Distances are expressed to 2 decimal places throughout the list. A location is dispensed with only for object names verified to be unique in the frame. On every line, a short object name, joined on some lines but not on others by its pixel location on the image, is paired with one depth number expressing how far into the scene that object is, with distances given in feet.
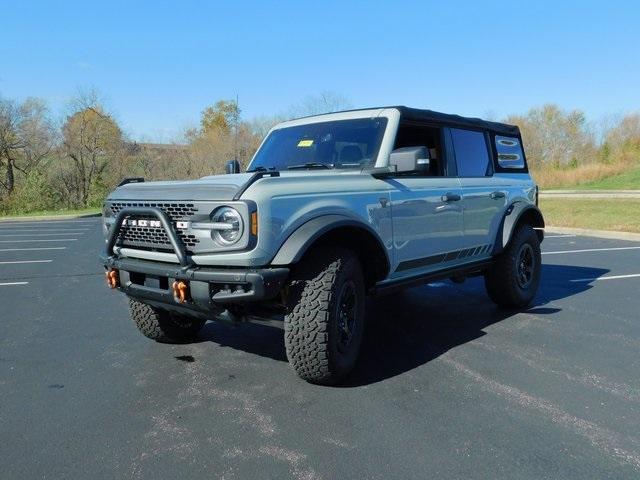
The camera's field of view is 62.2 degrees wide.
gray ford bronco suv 10.43
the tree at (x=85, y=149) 117.29
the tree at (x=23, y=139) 108.37
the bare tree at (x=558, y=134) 171.22
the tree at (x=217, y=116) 200.13
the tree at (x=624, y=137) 156.56
